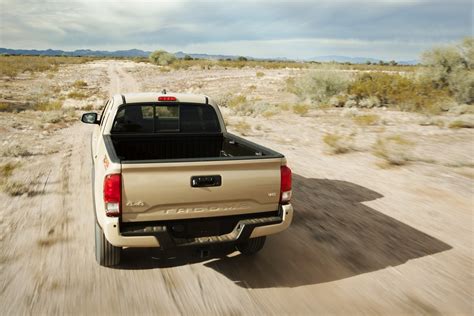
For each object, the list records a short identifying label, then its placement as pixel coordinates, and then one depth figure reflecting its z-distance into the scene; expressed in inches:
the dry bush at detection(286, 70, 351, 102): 832.9
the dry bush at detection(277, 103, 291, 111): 746.6
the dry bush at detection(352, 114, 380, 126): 569.3
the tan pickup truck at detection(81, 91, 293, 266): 128.5
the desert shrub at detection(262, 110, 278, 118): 684.3
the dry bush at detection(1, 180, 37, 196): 255.9
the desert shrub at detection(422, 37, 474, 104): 732.7
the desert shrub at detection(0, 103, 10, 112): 644.3
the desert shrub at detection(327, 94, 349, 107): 773.3
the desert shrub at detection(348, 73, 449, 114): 674.2
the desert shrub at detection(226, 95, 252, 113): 733.5
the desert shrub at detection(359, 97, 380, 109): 741.2
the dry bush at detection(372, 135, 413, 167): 363.7
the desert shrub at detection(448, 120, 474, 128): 510.0
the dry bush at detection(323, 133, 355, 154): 415.2
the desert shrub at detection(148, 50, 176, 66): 3154.5
